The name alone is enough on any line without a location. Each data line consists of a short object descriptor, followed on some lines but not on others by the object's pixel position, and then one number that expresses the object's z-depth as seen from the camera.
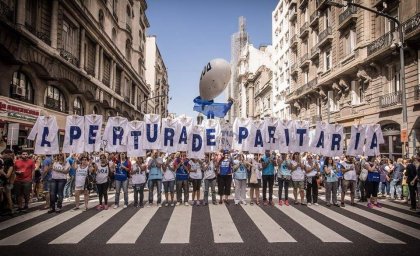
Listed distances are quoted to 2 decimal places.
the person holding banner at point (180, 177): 11.25
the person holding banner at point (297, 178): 11.27
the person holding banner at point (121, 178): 10.75
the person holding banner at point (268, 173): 11.44
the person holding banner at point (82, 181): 10.27
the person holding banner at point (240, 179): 11.39
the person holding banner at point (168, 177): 11.17
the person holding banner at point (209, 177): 11.32
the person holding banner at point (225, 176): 11.51
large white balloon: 14.05
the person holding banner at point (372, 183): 10.99
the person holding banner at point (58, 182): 9.96
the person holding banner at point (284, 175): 11.31
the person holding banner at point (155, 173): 11.18
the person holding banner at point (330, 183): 11.17
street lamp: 13.27
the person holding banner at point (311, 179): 11.40
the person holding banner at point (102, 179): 10.41
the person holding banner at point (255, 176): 11.33
